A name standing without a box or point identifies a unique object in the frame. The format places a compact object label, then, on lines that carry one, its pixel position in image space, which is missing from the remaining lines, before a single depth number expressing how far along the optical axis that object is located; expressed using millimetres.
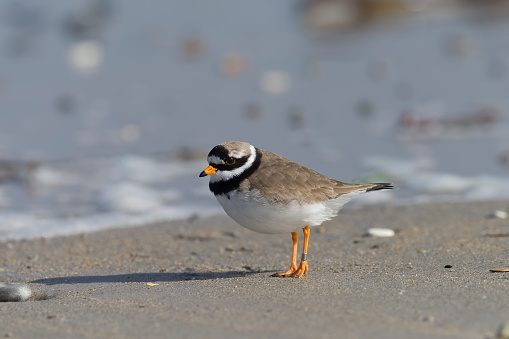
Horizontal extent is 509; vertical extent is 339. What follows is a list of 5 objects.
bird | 8437
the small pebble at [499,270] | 8173
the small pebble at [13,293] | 7781
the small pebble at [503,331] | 5666
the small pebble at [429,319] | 6245
